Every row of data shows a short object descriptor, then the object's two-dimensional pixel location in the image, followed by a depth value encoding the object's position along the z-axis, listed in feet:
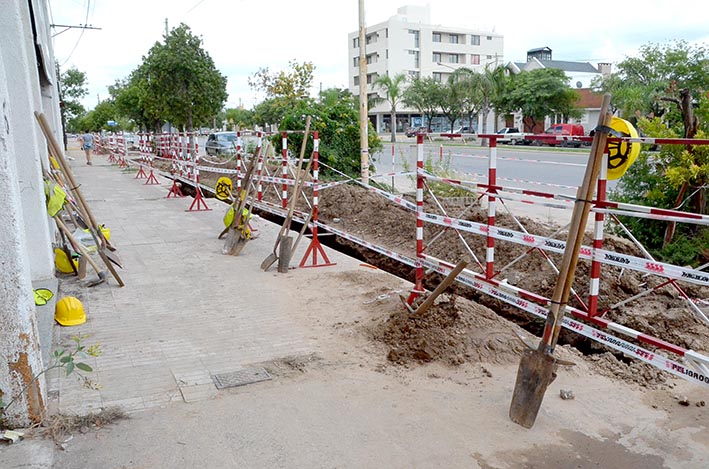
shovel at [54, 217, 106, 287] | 22.24
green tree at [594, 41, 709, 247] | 23.27
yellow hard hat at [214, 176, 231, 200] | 39.81
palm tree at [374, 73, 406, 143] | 181.47
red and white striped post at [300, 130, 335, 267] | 26.74
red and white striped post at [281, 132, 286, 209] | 35.81
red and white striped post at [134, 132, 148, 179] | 74.67
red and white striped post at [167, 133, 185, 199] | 53.98
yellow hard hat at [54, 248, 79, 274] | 25.12
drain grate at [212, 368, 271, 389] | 14.88
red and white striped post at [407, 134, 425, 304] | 18.71
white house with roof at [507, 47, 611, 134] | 162.09
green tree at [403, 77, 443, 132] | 185.39
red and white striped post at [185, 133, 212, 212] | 44.63
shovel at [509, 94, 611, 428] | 12.10
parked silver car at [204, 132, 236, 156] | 88.47
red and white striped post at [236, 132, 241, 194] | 42.32
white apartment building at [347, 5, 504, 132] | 246.06
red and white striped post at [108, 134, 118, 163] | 104.37
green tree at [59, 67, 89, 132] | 171.91
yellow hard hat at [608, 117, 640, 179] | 13.83
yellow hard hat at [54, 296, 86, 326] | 18.93
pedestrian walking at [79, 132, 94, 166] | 101.40
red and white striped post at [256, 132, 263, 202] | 34.06
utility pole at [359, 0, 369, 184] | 41.78
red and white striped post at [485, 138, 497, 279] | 16.65
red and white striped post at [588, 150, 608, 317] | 14.01
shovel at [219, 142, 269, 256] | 29.55
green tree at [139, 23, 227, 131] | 89.71
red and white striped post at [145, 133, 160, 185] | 67.15
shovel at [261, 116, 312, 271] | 26.17
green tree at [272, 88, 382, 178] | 48.14
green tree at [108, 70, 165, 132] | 96.12
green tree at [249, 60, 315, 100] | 96.32
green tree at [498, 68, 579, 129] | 148.77
